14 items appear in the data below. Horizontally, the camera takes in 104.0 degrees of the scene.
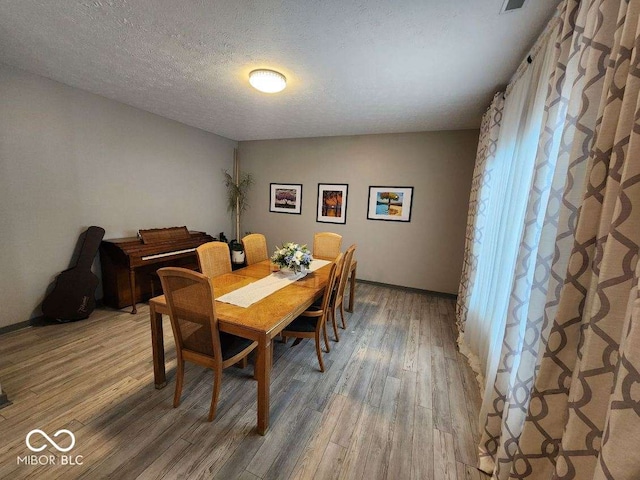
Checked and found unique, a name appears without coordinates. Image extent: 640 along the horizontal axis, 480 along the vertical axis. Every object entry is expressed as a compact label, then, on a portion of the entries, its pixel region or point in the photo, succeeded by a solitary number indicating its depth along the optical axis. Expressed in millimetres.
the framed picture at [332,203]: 4457
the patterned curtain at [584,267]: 642
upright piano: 2963
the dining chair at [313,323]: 2080
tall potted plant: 5039
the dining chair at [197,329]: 1469
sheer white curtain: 1589
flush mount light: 2111
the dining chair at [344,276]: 2375
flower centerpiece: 2406
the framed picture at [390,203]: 4059
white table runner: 1821
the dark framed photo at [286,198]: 4785
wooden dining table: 1499
